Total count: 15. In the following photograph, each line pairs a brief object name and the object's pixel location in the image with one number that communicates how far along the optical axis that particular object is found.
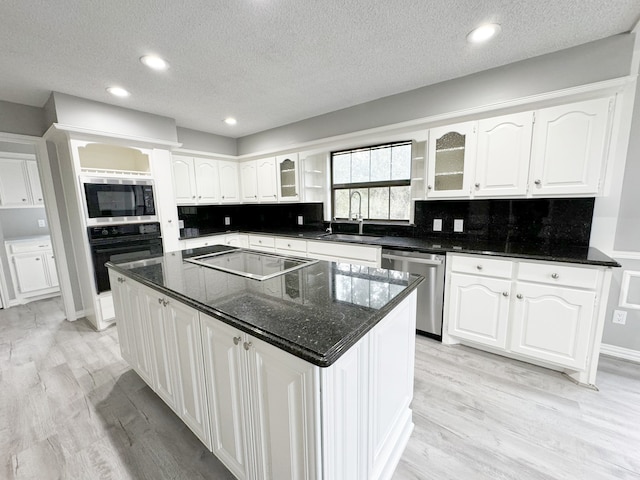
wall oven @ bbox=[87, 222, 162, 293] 2.84
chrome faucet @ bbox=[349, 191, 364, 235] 3.40
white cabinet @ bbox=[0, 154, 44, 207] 3.62
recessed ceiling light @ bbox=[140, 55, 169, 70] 2.01
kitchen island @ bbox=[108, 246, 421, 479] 0.86
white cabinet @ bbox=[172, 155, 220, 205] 3.78
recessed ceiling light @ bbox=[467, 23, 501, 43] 1.73
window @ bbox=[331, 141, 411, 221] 3.13
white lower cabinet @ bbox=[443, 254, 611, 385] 1.84
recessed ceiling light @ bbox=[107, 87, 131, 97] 2.53
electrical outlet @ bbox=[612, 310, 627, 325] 2.17
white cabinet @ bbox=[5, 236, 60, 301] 3.63
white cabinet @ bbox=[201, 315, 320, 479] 0.85
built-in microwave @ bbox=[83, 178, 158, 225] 2.77
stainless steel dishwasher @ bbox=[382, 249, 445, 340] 2.40
